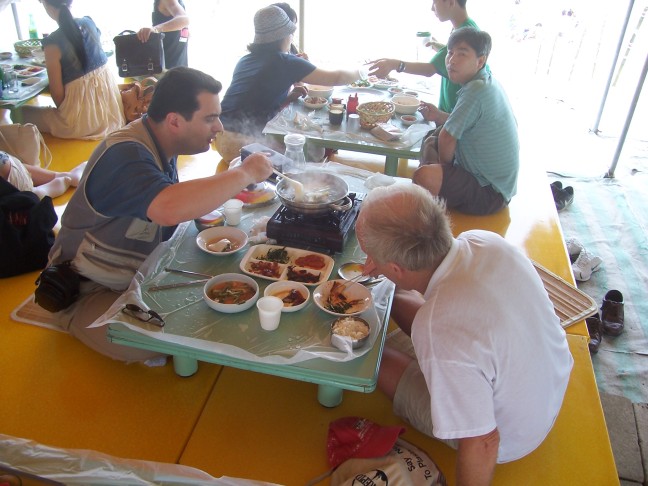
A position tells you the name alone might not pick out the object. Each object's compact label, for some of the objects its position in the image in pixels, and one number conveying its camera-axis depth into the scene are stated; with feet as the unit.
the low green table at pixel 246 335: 6.10
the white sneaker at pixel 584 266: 12.45
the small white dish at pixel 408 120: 13.47
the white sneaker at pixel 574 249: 13.05
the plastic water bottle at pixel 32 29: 20.20
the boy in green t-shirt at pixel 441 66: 13.88
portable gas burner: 7.95
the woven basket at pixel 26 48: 17.79
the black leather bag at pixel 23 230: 9.96
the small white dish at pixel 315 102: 14.21
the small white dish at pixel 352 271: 7.47
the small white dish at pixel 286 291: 7.02
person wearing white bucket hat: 13.58
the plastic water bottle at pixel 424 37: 16.66
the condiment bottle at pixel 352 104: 13.79
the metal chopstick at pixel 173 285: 7.16
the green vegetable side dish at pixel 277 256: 7.88
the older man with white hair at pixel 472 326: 5.07
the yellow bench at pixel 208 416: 6.86
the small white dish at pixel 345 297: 6.89
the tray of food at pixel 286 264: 7.50
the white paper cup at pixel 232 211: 8.71
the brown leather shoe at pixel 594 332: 10.38
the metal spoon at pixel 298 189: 8.46
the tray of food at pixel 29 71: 16.29
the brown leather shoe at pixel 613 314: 10.91
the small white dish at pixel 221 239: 8.08
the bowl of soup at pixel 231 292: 6.76
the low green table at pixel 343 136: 12.37
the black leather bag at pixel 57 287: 7.72
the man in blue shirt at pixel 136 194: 7.20
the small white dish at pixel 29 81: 15.78
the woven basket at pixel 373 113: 12.97
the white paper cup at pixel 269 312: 6.43
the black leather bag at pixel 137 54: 16.99
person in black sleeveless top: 18.75
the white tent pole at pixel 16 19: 21.98
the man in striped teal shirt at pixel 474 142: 11.50
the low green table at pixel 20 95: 14.62
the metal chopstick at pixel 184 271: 7.48
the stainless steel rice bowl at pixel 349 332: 6.25
